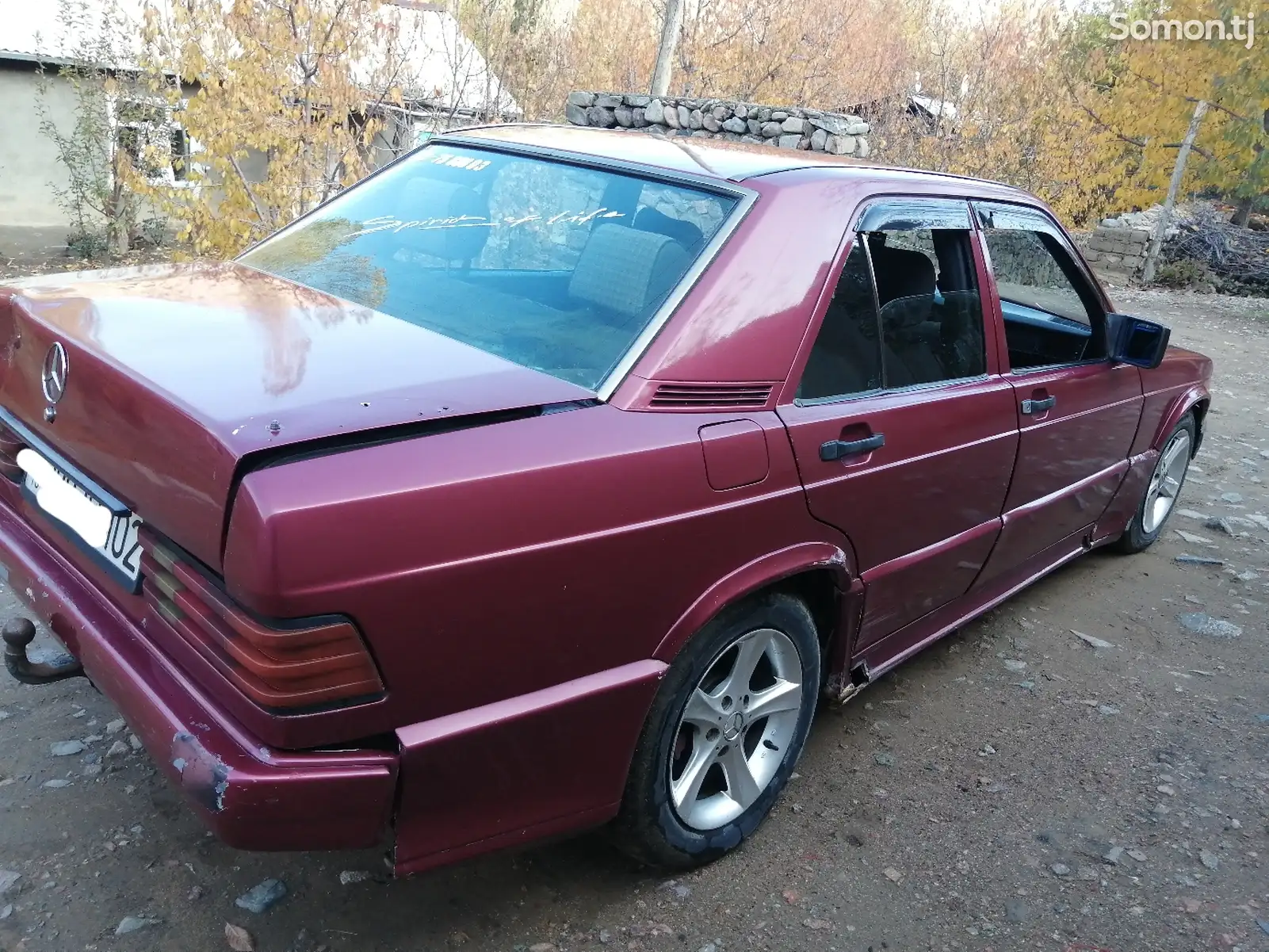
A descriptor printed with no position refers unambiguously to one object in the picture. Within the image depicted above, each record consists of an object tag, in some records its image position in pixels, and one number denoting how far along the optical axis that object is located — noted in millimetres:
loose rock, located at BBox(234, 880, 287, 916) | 2328
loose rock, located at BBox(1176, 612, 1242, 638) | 4301
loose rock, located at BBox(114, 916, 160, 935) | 2221
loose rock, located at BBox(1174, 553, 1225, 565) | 5074
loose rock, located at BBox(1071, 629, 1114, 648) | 4121
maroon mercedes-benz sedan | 1745
